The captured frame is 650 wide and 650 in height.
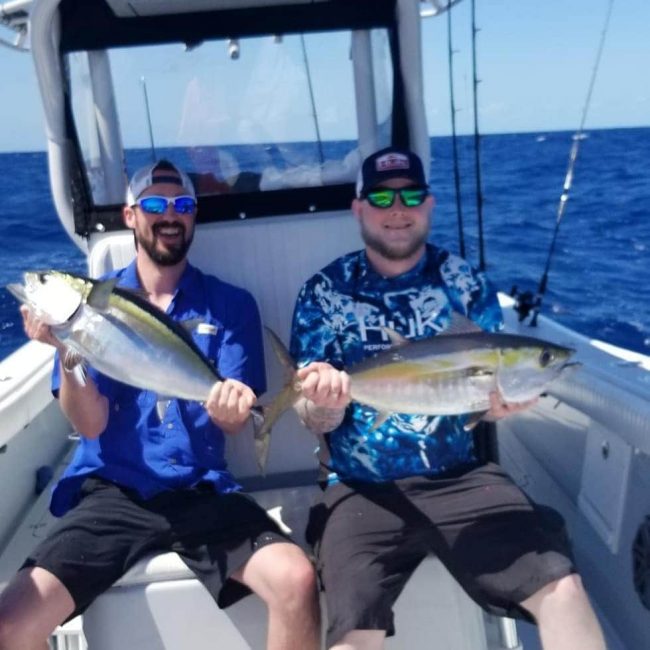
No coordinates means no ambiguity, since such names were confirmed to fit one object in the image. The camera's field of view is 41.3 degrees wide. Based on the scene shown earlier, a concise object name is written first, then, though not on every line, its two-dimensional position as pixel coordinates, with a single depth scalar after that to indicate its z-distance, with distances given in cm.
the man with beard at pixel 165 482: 232
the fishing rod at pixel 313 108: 355
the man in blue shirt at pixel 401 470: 226
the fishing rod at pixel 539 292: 392
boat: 307
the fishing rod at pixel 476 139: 430
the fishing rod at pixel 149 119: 354
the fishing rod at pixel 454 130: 435
